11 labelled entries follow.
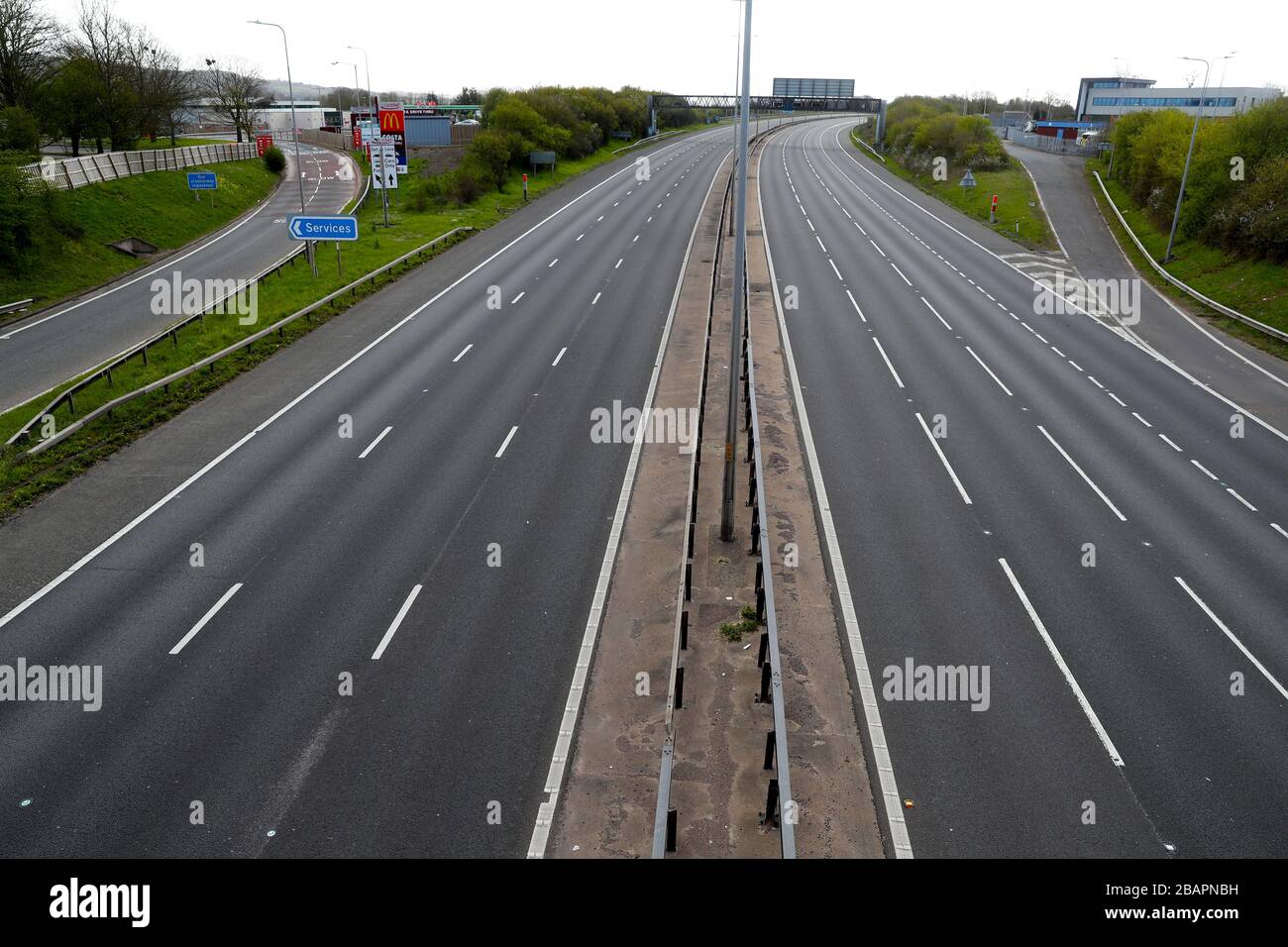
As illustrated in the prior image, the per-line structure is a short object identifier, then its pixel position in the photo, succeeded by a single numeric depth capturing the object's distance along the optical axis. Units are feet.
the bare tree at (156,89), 205.26
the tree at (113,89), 178.81
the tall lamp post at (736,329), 45.88
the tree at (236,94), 285.43
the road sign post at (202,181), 155.02
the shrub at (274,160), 224.12
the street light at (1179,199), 114.78
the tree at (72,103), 167.32
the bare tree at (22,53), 153.17
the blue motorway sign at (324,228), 104.53
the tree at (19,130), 131.23
